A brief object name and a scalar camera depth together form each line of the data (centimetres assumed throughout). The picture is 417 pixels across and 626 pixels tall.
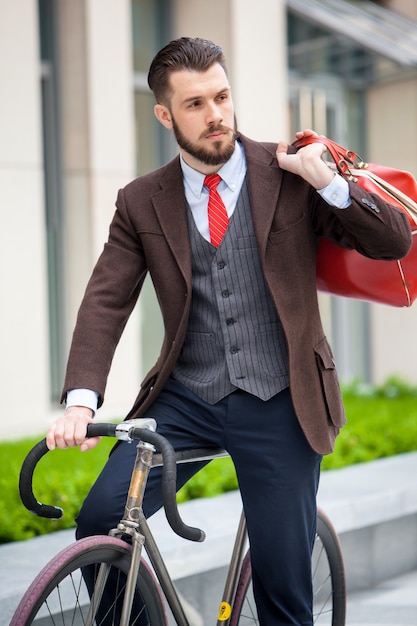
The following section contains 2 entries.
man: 559
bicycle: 482
